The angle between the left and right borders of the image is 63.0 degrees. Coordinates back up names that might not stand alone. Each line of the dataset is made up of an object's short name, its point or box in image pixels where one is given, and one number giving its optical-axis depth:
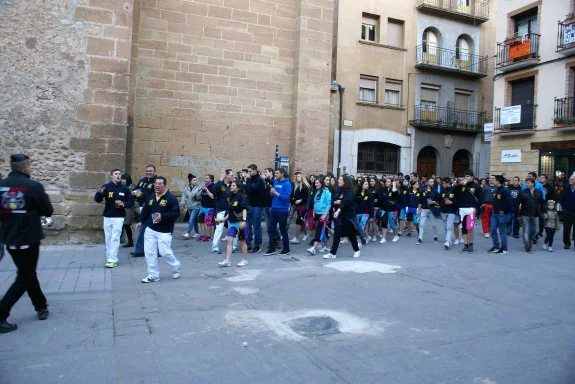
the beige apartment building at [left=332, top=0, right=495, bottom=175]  22.25
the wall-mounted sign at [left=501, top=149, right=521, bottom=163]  20.91
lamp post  21.50
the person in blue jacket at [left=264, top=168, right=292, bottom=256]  9.76
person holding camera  4.86
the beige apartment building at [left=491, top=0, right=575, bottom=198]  18.95
